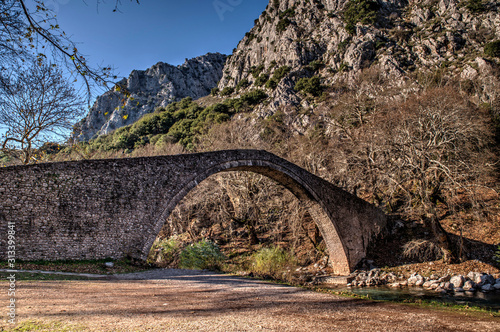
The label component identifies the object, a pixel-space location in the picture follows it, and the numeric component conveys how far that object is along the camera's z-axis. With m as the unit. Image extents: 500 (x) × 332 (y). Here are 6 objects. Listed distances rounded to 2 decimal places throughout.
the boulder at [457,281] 10.37
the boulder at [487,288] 10.01
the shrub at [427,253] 12.54
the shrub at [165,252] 17.12
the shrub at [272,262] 13.41
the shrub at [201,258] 14.36
